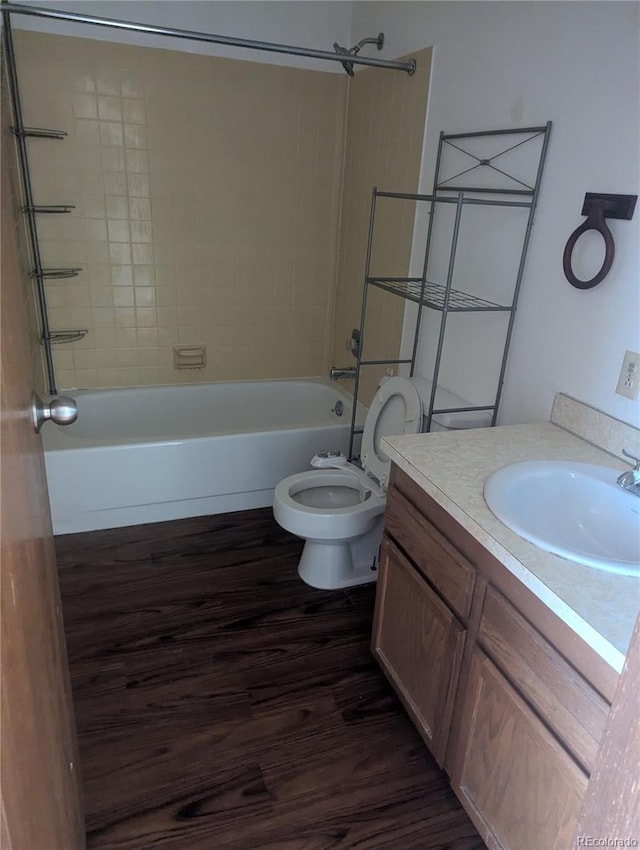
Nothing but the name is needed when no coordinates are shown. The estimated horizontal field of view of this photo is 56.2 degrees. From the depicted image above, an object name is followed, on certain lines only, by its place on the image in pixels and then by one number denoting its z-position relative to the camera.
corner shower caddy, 2.59
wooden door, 0.59
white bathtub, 2.56
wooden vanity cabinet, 1.08
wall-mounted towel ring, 1.49
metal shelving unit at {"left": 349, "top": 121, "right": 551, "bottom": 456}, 1.80
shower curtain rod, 2.01
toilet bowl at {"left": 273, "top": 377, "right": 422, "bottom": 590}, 2.19
